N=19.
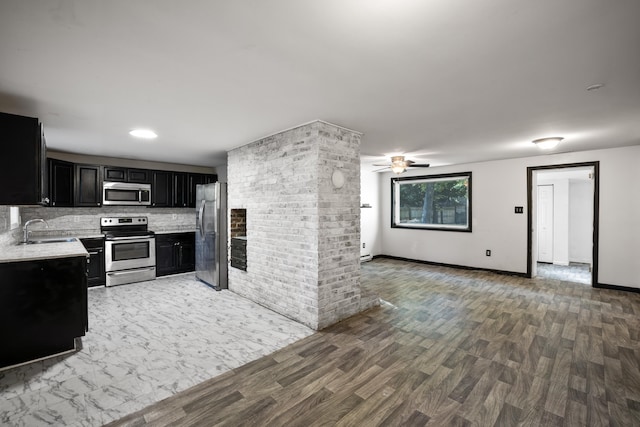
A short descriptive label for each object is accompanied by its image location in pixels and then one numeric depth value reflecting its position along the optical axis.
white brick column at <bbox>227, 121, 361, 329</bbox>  3.22
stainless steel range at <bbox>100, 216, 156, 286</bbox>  4.95
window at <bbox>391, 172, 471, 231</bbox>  6.51
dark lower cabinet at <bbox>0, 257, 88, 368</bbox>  2.46
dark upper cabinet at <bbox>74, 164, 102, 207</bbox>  4.94
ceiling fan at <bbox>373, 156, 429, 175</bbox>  4.80
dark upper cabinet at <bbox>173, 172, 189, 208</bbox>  5.98
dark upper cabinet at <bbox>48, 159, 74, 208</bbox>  4.59
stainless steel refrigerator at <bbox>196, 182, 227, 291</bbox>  4.76
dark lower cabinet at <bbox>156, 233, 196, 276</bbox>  5.55
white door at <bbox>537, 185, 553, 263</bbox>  6.84
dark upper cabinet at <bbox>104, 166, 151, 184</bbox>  5.23
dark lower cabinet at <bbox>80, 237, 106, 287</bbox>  4.80
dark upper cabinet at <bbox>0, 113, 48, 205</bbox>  2.54
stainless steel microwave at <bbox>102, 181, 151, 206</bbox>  5.21
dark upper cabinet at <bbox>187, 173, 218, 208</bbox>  6.17
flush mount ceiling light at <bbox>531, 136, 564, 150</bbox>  3.97
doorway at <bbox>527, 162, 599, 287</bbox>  6.64
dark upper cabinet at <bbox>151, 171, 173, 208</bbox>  5.73
